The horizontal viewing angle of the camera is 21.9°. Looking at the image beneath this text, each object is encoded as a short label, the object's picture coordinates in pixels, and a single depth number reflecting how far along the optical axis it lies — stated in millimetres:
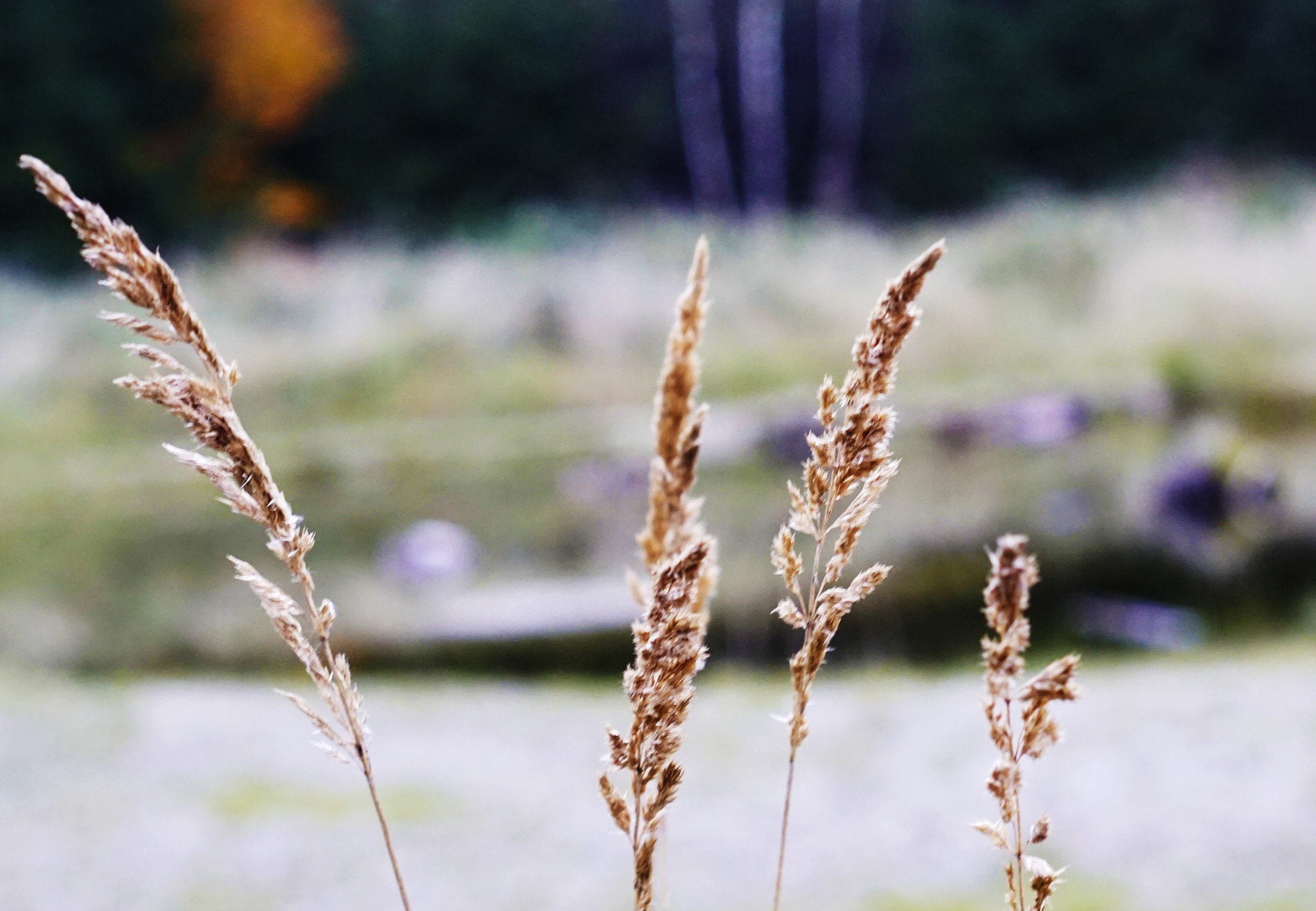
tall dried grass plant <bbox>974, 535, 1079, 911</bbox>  795
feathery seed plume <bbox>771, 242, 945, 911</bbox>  797
